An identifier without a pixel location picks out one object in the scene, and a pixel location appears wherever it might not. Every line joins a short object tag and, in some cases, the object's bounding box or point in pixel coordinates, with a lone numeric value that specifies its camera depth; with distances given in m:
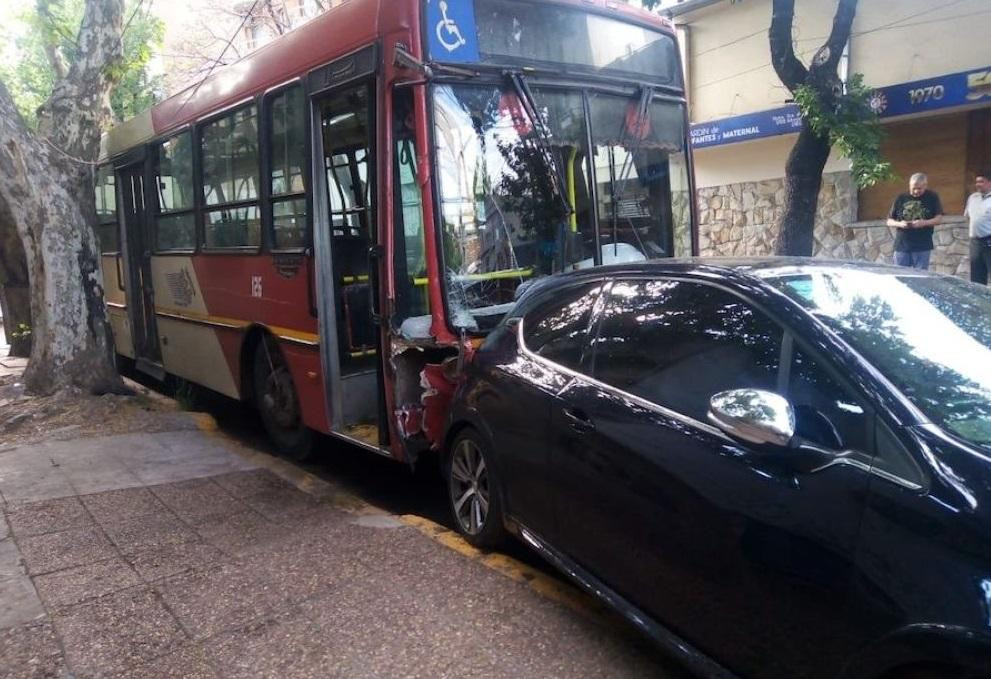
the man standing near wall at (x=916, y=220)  9.84
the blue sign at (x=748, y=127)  13.64
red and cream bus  4.80
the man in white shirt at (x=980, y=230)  9.46
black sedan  2.16
